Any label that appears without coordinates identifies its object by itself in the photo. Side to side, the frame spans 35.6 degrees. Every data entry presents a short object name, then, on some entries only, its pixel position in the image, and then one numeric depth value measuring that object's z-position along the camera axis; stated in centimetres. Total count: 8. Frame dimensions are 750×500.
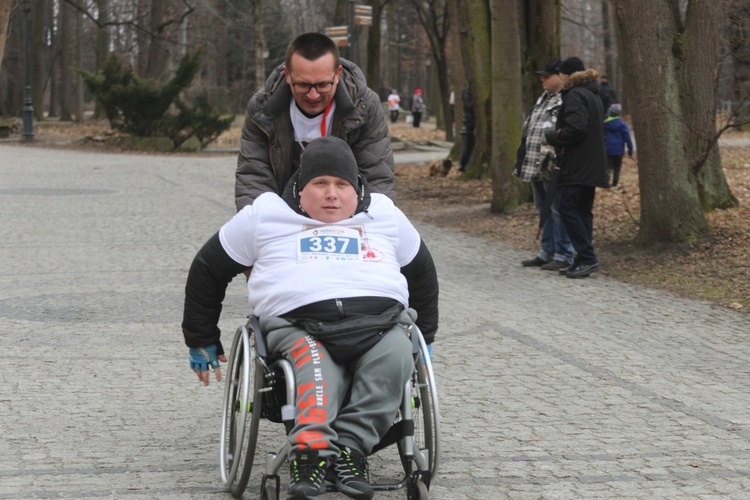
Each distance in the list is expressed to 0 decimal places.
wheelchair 416
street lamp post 3447
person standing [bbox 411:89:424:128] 4853
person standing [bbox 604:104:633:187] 1773
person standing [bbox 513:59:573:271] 1095
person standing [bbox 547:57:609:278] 1059
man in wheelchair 403
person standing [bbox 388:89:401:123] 5522
